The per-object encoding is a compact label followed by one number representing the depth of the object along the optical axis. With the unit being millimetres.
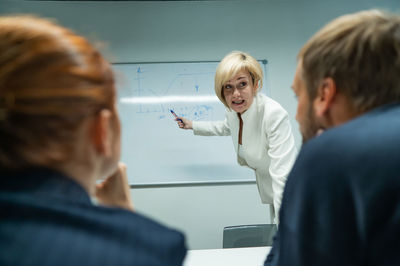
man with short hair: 464
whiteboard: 2646
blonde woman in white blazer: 1628
